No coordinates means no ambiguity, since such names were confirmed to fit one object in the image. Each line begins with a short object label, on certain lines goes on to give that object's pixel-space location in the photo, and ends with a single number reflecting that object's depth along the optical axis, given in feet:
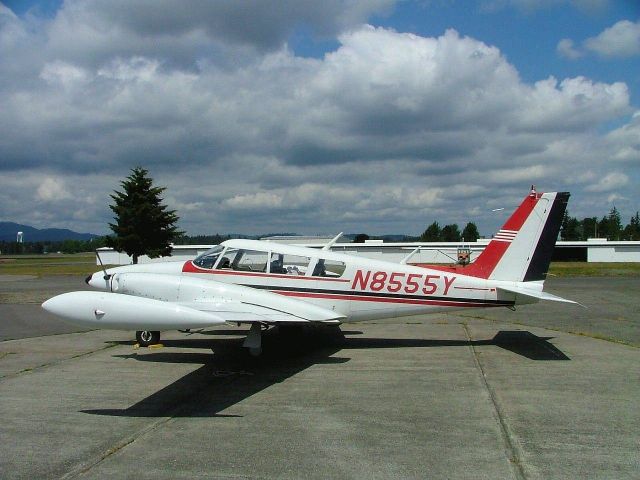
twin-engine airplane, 37.73
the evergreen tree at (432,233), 500.66
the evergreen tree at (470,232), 455.30
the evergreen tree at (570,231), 416.63
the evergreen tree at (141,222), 140.26
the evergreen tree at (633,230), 423.64
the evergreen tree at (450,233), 486.38
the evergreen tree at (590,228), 451.65
